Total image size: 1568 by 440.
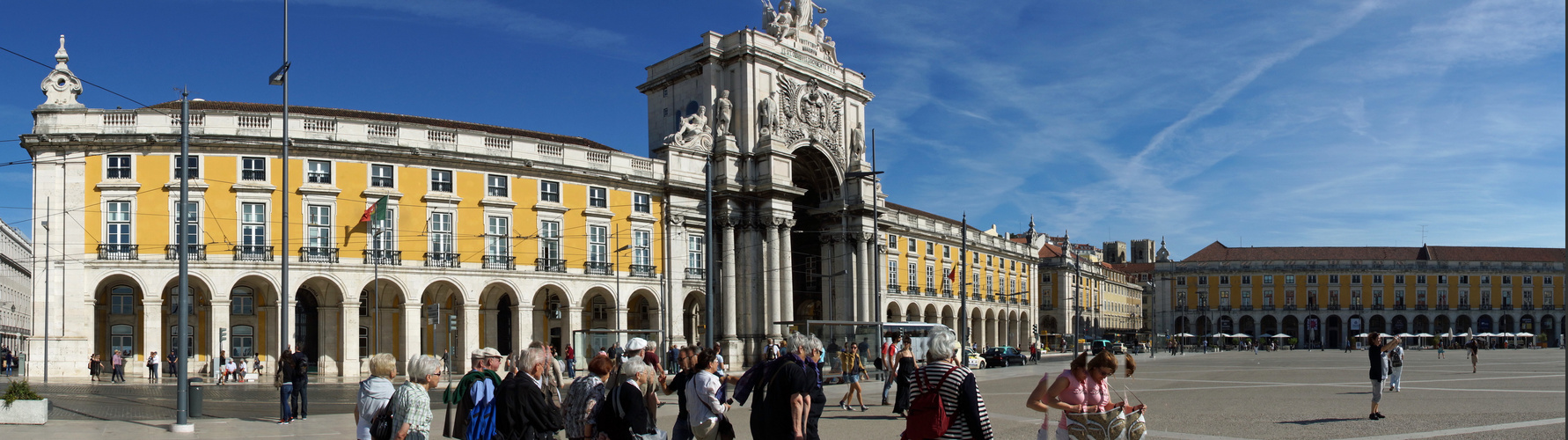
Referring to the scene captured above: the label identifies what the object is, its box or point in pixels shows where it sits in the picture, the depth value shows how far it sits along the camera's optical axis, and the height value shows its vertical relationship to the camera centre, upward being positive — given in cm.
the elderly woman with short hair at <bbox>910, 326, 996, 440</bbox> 805 -78
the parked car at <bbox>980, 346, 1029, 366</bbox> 5575 -388
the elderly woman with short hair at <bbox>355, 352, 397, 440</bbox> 926 -85
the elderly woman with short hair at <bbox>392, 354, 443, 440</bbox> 893 -93
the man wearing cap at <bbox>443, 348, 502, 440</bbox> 978 -103
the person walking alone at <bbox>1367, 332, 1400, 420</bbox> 1684 -141
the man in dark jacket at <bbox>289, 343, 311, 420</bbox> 1955 -156
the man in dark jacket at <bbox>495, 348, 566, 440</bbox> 951 -104
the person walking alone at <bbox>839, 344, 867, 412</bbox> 2109 -177
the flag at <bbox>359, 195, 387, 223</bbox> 3916 +250
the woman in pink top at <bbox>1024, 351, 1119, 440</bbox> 891 -87
